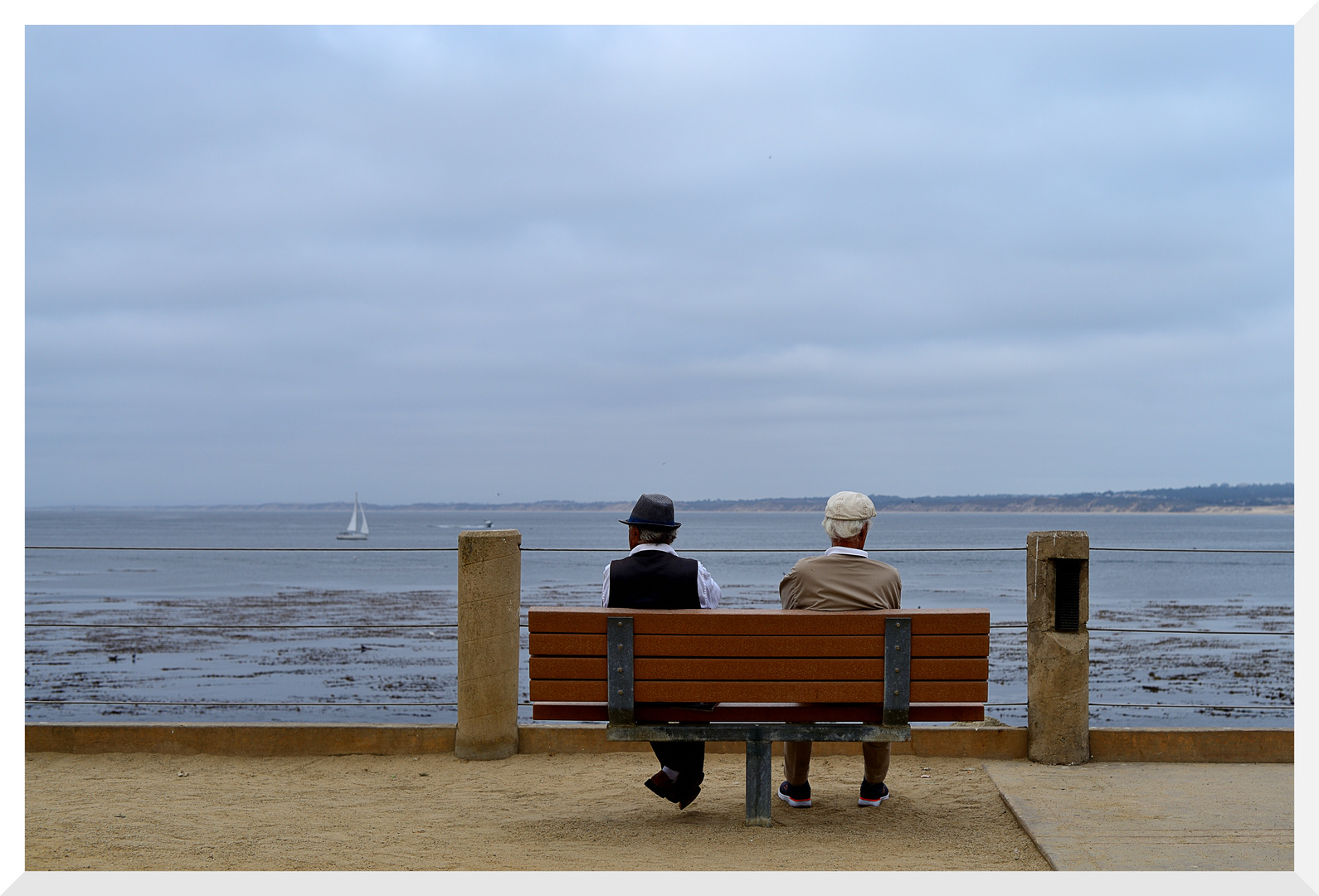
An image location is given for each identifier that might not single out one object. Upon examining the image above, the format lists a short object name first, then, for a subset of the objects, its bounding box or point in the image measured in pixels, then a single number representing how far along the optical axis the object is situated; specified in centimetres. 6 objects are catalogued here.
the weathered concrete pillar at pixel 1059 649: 564
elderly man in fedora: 446
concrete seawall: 598
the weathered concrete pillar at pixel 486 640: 581
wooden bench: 414
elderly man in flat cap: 438
